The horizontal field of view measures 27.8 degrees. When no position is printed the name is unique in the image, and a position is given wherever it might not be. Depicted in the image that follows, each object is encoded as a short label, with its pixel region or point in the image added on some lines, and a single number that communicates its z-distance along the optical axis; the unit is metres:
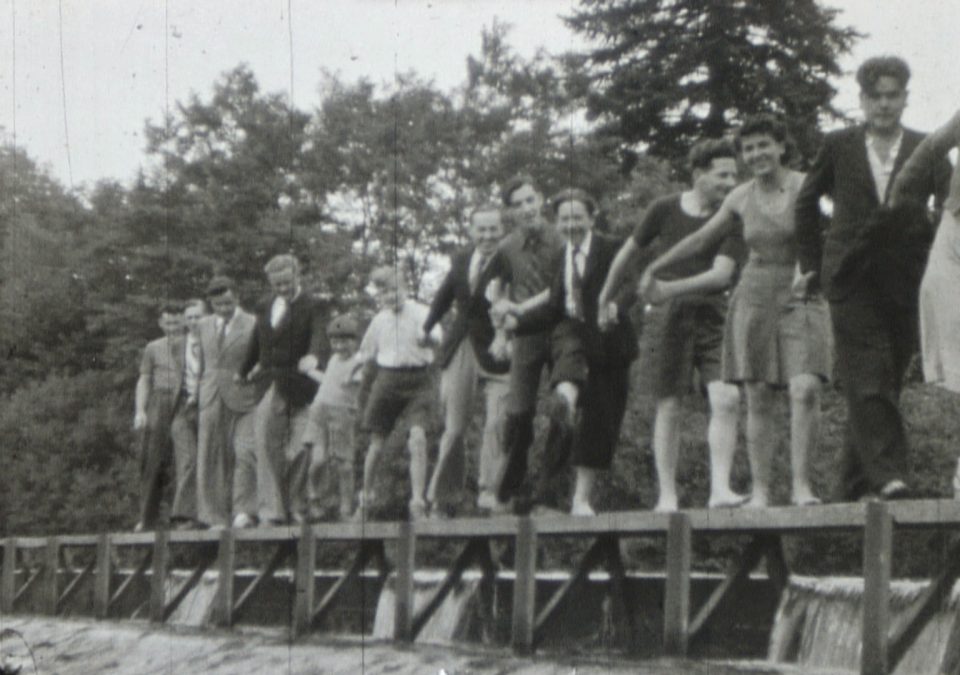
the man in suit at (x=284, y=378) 14.68
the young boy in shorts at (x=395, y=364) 13.67
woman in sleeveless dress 9.79
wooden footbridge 8.45
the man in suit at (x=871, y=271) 9.02
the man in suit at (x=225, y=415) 15.66
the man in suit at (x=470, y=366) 12.47
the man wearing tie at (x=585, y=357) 11.34
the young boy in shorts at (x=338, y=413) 14.41
